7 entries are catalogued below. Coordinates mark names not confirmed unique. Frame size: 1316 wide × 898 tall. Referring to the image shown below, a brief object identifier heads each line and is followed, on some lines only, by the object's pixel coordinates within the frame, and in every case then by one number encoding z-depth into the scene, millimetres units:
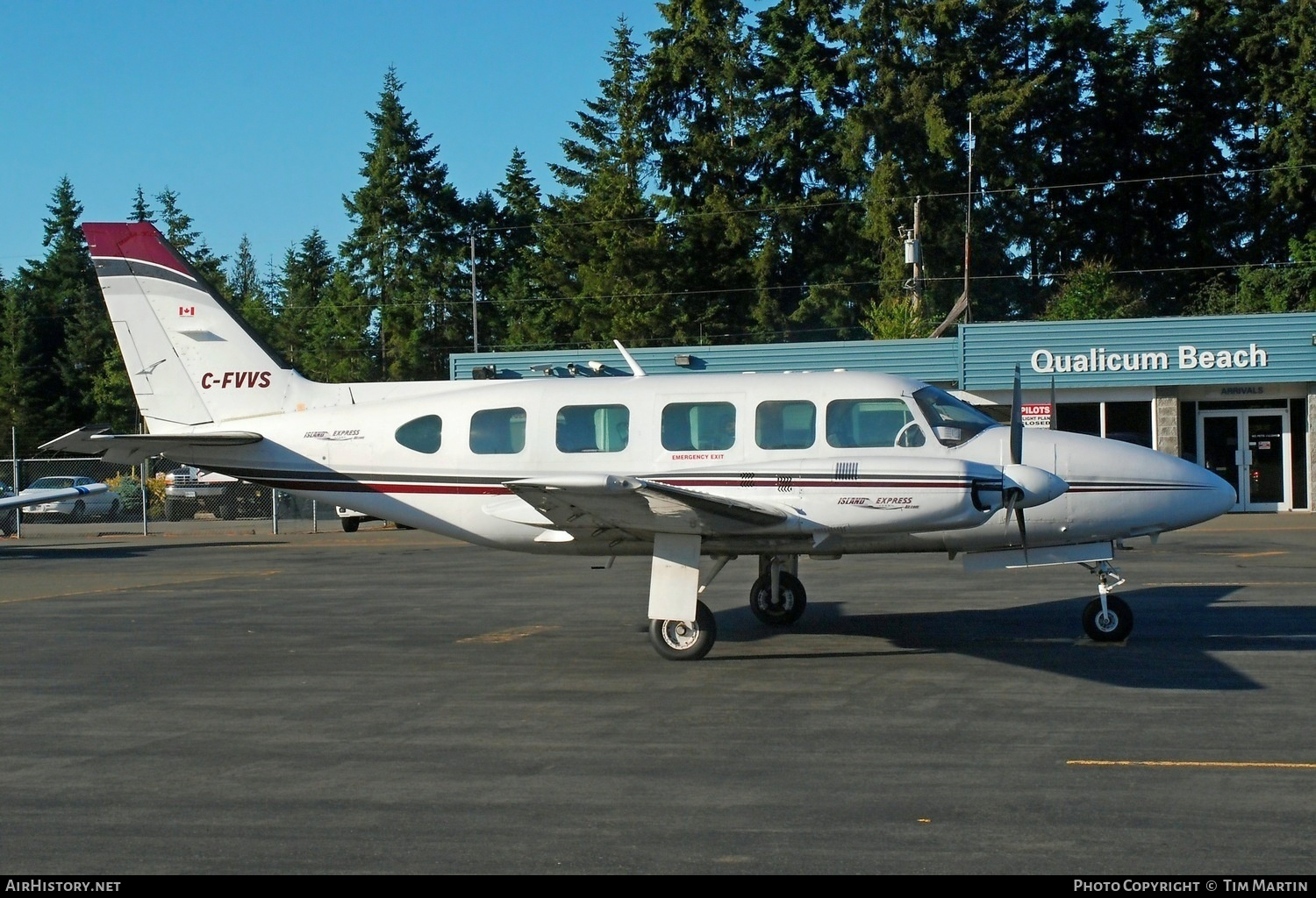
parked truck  38688
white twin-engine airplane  11156
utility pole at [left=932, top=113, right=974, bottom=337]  38156
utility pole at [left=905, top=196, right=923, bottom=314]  42812
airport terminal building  31734
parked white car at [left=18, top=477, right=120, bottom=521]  39906
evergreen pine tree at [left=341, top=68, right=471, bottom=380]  69250
